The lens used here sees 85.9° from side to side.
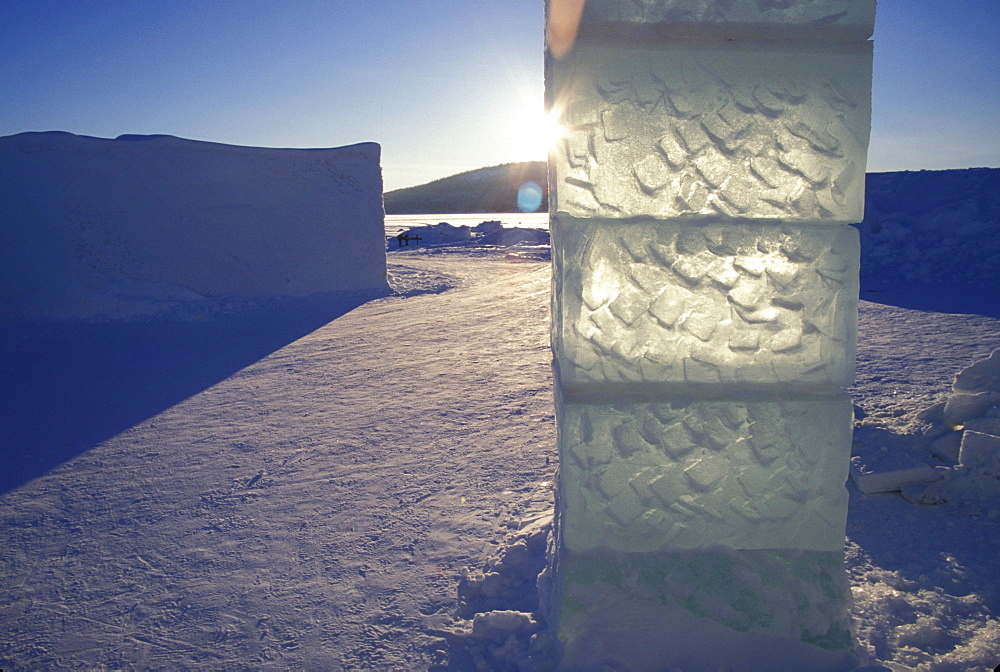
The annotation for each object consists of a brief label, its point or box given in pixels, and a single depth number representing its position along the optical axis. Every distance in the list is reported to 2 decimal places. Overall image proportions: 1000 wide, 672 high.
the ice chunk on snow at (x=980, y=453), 2.21
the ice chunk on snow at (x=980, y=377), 2.65
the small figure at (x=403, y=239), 16.99
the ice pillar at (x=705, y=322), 1.30
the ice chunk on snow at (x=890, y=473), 2.32
